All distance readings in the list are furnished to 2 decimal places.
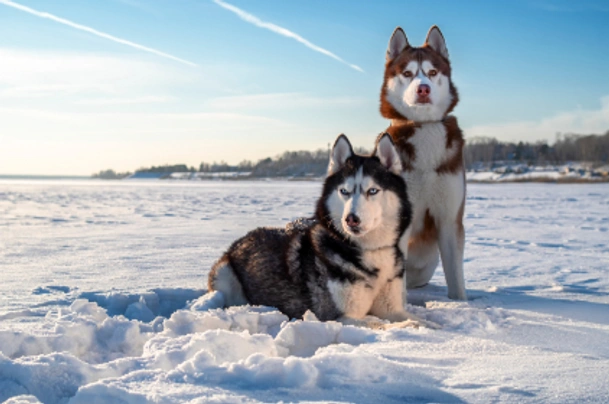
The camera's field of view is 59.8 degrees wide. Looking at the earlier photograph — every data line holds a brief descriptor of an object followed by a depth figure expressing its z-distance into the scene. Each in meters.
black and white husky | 3.63
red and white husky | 4.46
